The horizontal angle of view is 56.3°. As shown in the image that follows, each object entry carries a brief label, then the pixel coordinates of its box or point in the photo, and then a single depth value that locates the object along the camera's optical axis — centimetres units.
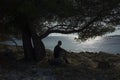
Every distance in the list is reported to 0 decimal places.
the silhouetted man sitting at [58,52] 647
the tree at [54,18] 542
